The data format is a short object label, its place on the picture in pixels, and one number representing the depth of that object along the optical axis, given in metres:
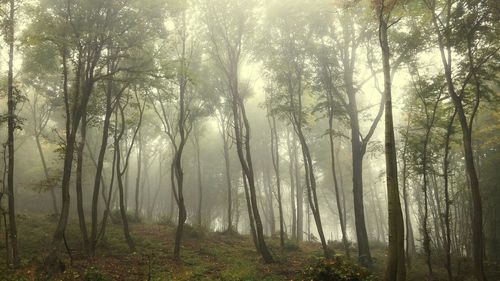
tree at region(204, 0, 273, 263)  18.84
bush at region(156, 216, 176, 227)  25.16
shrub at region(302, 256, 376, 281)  10.68
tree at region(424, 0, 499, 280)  11.91
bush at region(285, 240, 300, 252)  20.84
